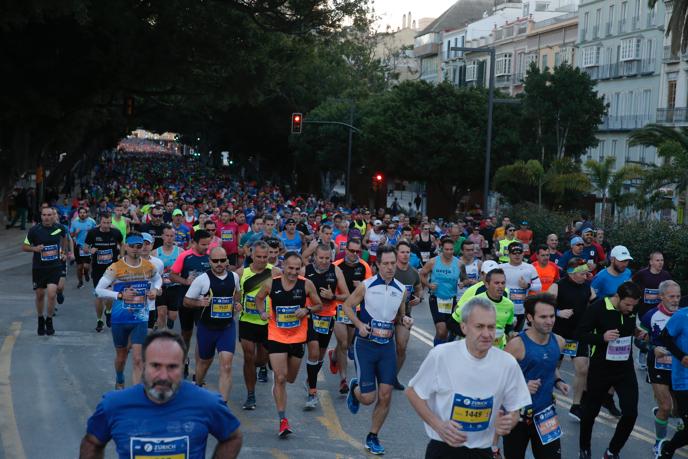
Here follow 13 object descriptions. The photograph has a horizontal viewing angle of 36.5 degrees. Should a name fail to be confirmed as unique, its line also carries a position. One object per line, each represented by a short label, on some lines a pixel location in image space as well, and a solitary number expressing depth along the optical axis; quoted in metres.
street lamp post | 30.53
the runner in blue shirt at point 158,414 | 4.40
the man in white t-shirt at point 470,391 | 5.57
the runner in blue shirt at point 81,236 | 20.11
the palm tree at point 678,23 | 28.84
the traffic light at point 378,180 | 50.94
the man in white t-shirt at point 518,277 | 12.76
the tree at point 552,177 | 35.59
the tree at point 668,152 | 27.23
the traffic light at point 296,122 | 42.97
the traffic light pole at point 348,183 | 54.12
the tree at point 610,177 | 31.24
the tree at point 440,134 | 48.44
